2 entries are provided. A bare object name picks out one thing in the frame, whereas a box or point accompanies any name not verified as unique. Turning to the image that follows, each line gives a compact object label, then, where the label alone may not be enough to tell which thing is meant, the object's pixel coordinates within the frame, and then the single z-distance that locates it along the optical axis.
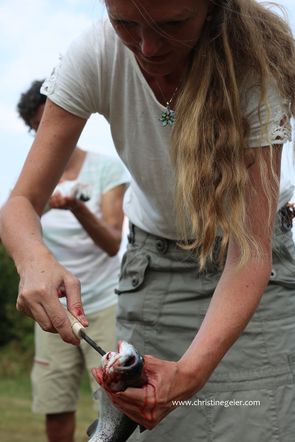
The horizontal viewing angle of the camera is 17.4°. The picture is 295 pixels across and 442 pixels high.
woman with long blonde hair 2.14
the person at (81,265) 5.38
